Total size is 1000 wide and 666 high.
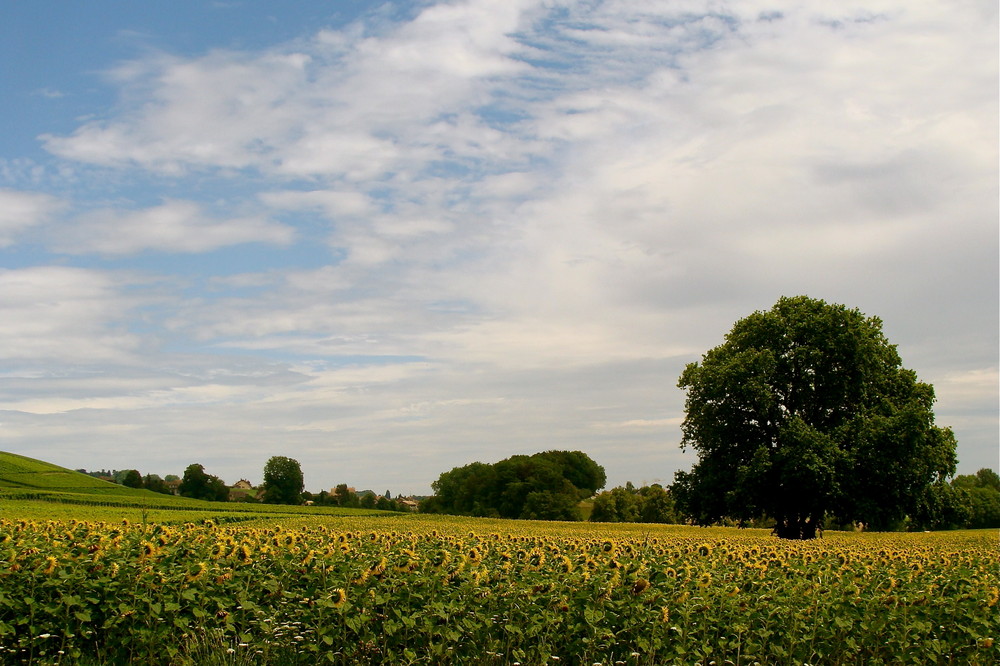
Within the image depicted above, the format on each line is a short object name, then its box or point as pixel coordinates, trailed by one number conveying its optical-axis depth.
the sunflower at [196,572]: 7.52
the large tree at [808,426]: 32.09
